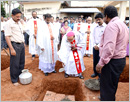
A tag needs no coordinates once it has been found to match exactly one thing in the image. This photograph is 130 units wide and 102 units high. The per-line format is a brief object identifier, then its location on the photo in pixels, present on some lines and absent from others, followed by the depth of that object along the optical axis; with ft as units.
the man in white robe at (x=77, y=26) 20.86
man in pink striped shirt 5.97
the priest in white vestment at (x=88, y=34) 19.51
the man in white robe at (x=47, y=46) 12.72
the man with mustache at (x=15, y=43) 9.68
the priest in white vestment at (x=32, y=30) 17.70
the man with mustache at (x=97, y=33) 10.68
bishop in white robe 12.43
